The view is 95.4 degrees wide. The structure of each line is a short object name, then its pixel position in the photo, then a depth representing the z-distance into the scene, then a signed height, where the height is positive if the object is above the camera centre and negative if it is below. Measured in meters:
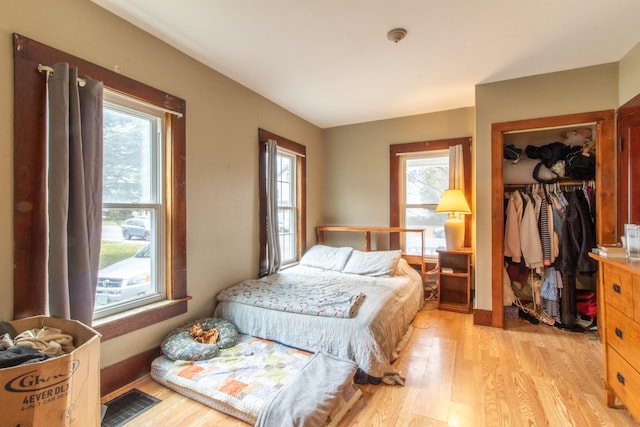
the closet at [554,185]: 2.57 +0.25
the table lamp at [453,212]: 3.32 -0.01
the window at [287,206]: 3.80 +0.09
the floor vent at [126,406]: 1.64 -1.16
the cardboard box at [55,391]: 0.98 -0.64
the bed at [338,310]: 2.05 -0.79
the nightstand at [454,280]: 3.40 -0.86
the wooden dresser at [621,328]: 1.44 -0.65
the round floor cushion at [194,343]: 2.02 -0.94
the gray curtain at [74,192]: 1.56 +0.13
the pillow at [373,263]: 3.31 -0.60
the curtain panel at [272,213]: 3.28 +0.00
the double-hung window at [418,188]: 3.88 +0.32
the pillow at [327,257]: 3.60 -0.58
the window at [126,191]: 1.53 +0.15
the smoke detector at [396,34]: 2.08 +1.29
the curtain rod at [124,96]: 1.59 +0.80
